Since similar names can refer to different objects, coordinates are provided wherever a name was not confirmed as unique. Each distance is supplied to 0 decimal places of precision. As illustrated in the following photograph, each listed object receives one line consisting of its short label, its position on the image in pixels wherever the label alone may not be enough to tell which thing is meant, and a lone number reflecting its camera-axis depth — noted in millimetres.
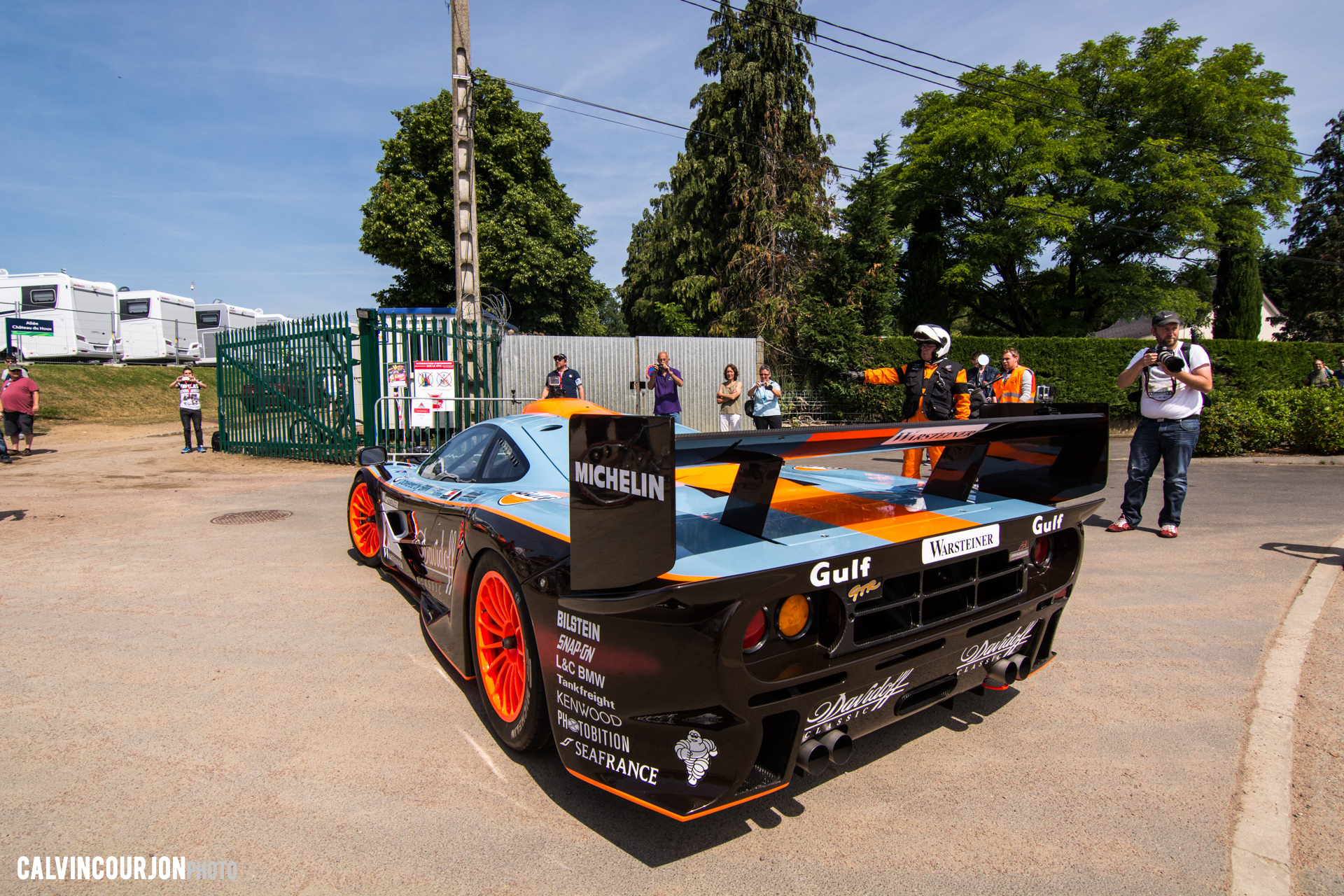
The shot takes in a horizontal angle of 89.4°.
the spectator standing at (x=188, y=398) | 11930
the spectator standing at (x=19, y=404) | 10945
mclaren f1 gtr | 1706
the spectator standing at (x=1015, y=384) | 7664
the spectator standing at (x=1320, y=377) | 14523
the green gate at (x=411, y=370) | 10273
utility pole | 10391
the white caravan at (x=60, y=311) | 21844
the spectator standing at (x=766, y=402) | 10531
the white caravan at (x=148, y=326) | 25234
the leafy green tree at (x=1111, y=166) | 21781
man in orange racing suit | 5629
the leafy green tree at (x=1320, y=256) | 34312
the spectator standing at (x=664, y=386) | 10680
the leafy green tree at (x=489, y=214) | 23703
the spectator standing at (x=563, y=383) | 9820
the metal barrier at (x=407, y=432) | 10195
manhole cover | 6582
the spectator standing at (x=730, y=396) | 10758
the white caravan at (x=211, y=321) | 27766
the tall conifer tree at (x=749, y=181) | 21266
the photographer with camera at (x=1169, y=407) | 5242
